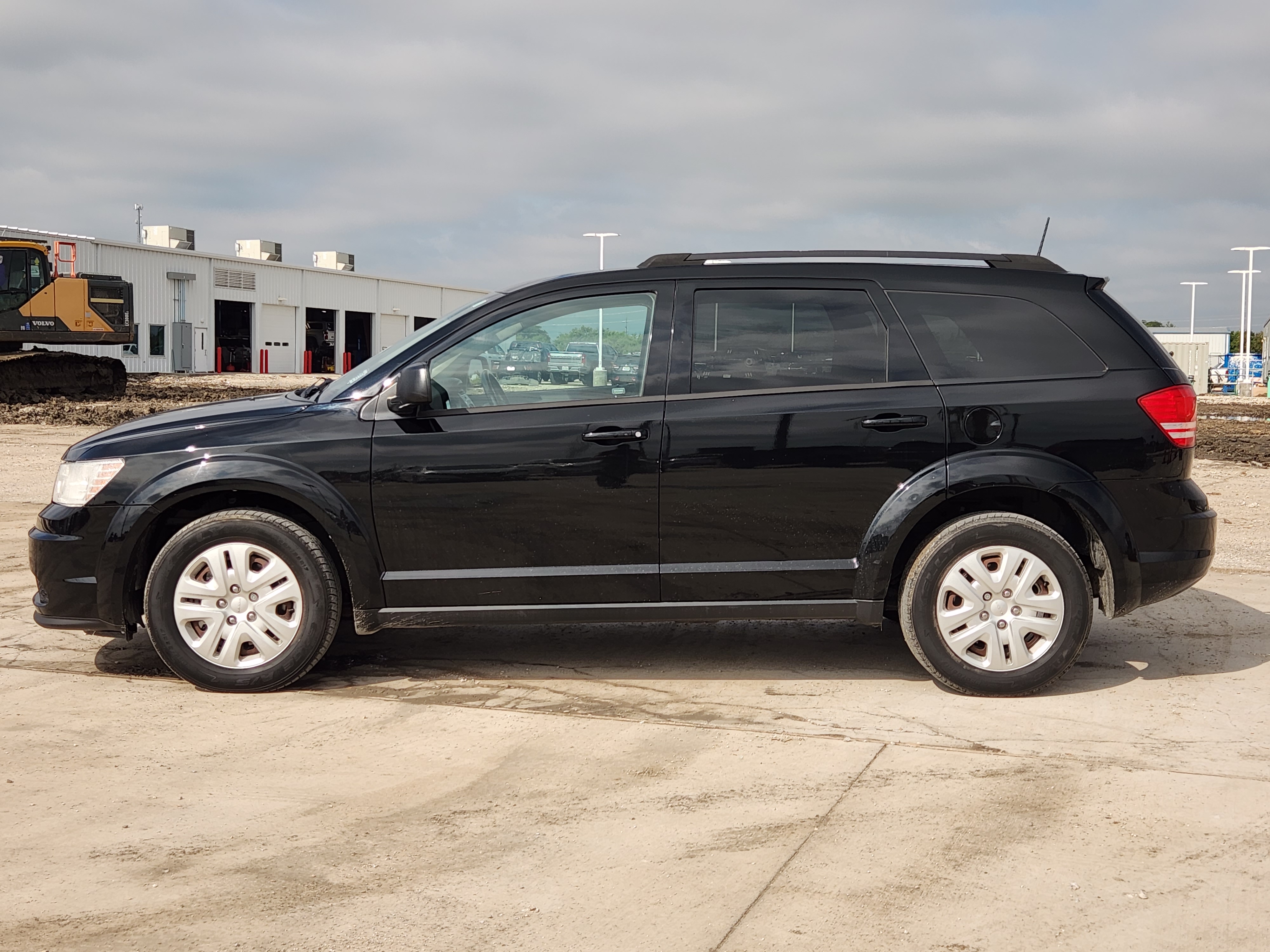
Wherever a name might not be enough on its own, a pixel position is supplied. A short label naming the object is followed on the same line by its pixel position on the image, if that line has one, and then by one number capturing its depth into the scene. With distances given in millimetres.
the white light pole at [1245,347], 55094
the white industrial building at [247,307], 51625
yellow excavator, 27562
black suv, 5352
